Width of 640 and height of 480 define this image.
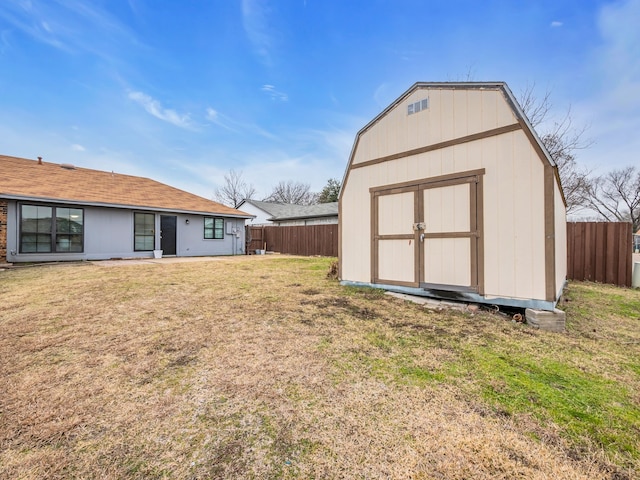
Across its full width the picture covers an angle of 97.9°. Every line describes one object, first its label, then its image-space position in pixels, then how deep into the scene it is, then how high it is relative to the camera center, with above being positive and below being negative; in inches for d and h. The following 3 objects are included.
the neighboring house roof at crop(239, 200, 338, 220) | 773.9 +100.6
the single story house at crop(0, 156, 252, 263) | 361.4 +39.4
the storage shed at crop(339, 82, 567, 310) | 141.4 +25.2
